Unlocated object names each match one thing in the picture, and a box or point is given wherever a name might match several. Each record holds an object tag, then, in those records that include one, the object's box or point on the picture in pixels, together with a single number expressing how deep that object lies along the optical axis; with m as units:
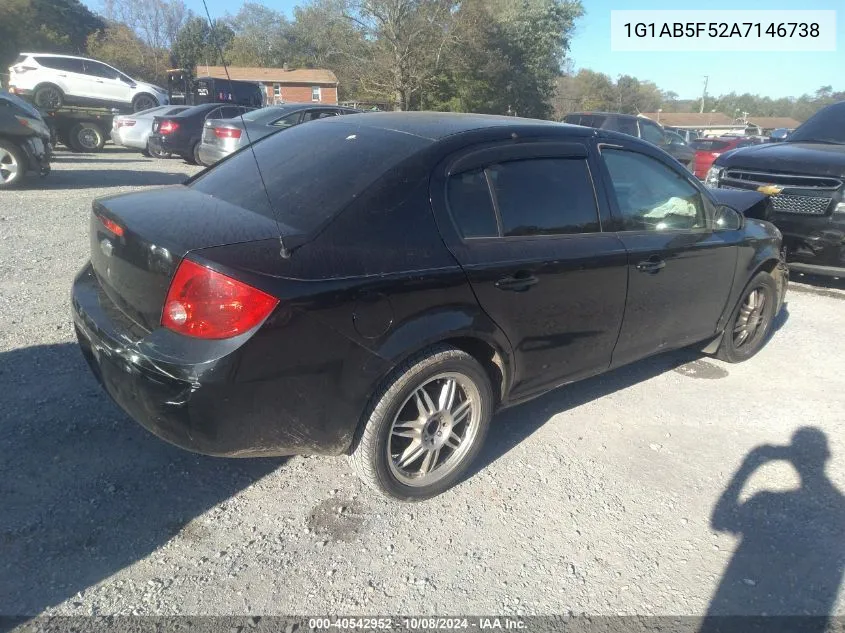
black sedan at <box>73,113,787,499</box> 2.36
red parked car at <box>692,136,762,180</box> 19.58
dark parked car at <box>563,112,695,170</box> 15.67
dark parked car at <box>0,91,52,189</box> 9.39
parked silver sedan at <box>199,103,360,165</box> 11.69
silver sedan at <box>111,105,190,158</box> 16.09
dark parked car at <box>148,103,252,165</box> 14.66
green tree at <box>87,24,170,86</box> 44.66
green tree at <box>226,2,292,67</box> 60.59
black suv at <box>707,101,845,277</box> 6.14
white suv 18.73
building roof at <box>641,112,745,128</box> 77.44
